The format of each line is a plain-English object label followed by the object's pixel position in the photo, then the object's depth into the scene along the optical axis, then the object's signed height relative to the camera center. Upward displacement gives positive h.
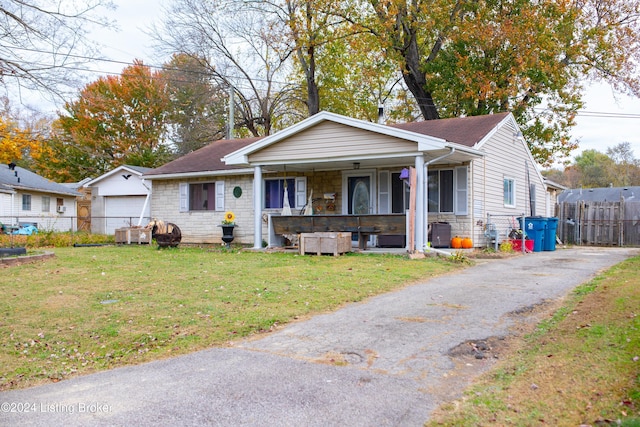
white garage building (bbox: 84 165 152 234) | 26.14 +1.03
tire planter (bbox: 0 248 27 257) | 12.27 -0.85
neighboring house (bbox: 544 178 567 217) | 21.91 +0.92
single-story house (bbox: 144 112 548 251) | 13.77 +1.30
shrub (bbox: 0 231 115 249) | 16.94 -0.82
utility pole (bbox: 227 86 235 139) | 25.94 +5.37
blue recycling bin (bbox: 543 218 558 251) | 16.78 -0.70
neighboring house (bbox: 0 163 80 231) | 27.70 +1.08
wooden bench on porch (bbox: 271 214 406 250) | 13.52 -0.24
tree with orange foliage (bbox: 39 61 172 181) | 37.94 +6.49
